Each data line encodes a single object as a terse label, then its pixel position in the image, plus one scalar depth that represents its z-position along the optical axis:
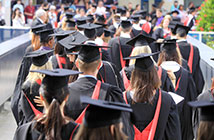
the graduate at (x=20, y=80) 9.77
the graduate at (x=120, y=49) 13.23
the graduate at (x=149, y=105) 6.75
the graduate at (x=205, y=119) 4.38
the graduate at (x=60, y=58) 9.27
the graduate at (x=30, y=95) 7.12
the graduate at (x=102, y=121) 4.43
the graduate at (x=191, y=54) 12.46
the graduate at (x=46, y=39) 10.72
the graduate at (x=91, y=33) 11.07
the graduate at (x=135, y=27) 17.62
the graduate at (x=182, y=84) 9.45
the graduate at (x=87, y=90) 6.25
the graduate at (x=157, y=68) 8.47
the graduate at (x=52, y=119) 4.94
